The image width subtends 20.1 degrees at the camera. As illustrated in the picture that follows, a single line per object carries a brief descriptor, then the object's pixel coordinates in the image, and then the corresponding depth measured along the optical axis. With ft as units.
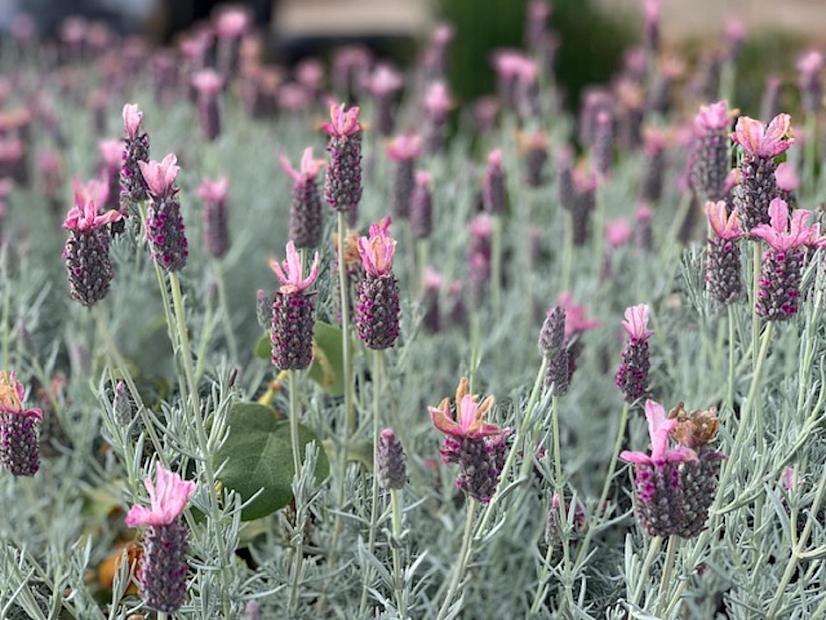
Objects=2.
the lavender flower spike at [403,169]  2.98
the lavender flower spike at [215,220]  2.87
